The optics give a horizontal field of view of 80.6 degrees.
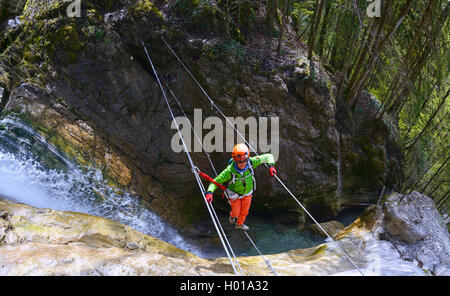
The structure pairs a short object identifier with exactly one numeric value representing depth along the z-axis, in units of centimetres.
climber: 461
